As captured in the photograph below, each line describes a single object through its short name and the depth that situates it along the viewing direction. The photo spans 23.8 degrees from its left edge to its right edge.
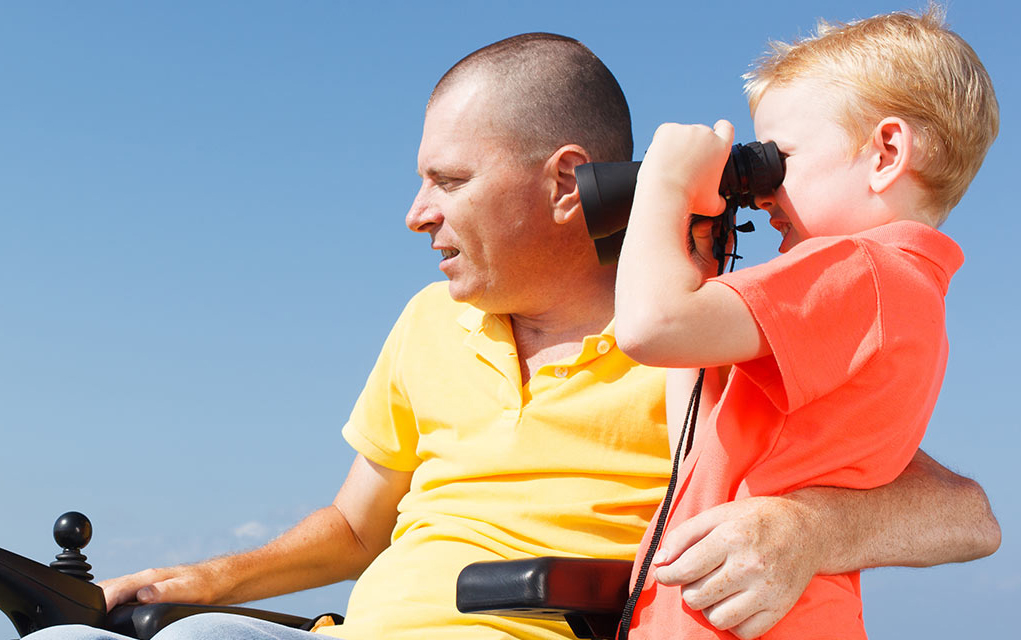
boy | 1.88
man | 2.11
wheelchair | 1.92
